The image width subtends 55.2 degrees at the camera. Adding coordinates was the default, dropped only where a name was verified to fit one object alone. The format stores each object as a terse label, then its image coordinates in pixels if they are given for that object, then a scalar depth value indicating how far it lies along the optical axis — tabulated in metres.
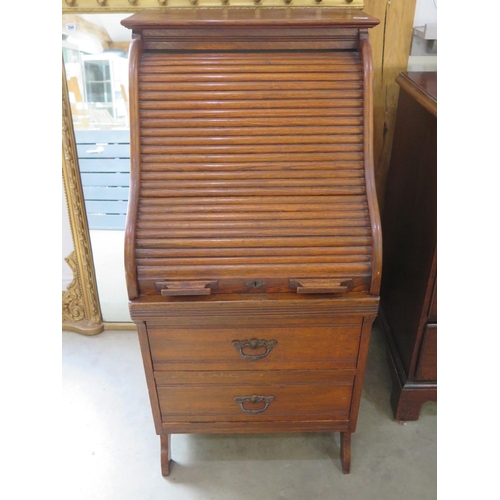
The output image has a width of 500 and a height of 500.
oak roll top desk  1.33
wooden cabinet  1.58
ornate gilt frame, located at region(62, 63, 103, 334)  1.93
